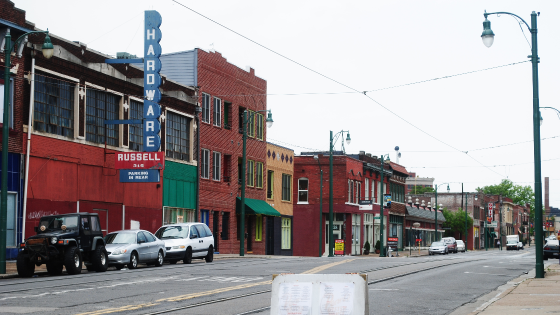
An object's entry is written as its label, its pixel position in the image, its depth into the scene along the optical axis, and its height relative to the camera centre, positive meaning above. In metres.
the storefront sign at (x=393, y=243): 60.41 -1.84
